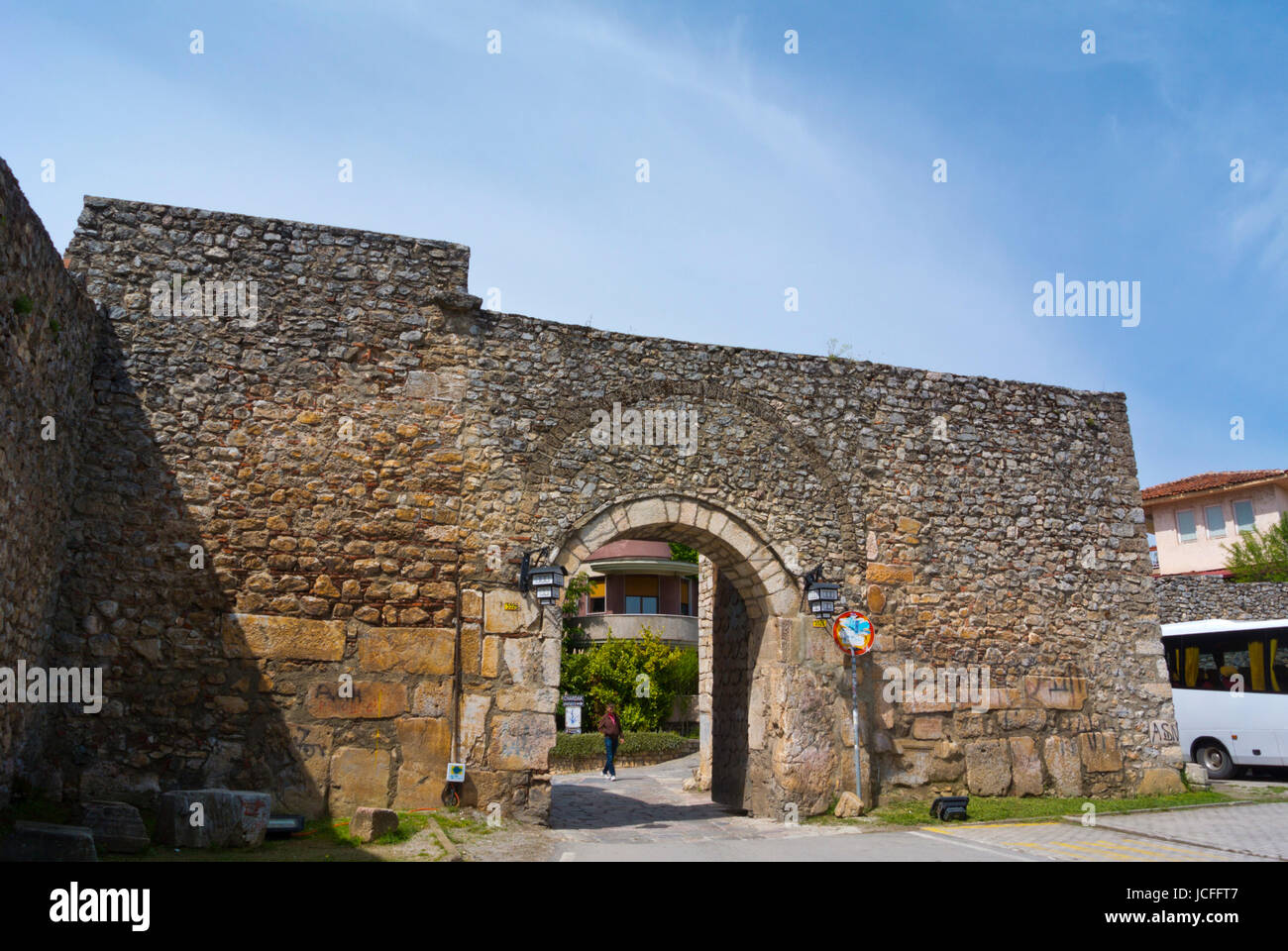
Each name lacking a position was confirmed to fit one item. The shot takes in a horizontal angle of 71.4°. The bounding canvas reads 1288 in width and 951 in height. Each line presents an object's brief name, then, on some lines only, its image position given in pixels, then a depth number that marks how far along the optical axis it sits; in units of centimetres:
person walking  1460
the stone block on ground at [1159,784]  1012
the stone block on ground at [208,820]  603
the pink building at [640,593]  2642
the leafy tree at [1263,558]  2631
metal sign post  921
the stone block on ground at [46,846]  482
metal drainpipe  790
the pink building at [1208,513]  2853
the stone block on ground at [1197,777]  1034
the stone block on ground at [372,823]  671
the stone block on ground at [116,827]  566
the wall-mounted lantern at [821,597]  905
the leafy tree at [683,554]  2783
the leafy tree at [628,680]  2391
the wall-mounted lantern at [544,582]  829
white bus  1293
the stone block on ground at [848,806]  874
